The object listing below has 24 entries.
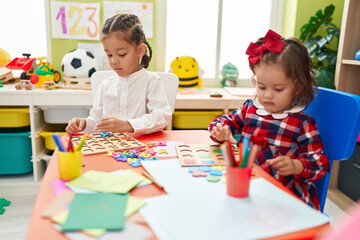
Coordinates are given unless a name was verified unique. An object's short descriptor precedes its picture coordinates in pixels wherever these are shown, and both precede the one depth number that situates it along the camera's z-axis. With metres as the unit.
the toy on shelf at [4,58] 2.17
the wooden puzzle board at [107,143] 0.91
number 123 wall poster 2.21
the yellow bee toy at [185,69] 2.31
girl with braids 1.15
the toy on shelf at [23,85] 1.90
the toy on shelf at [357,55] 1.82
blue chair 0.92
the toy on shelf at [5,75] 2.04
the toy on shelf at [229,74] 2.46
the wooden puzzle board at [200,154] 0.83
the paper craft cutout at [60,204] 0.56
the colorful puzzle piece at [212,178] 0.72
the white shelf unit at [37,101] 1.90
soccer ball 2.10
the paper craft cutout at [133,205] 0.57
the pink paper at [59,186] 0.65
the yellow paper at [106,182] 0.66
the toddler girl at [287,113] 0.93
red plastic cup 0.62
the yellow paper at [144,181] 0.69
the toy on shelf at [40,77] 2.01
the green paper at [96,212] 0.52
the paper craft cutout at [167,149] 0.91
